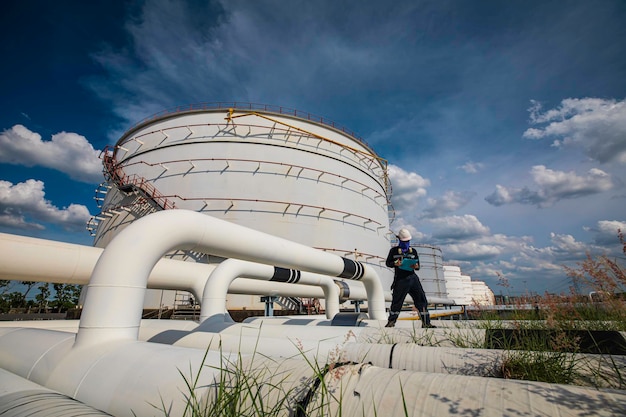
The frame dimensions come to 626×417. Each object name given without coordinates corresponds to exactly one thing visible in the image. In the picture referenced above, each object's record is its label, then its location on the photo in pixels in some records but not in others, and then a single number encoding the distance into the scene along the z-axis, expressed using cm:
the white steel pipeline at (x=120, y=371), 165
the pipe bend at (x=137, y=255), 239
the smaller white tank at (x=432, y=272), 3238
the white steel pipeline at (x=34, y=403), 146
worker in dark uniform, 552
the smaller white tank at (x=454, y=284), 4662
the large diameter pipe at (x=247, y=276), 607
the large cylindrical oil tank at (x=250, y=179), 1792
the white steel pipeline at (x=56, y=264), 452
